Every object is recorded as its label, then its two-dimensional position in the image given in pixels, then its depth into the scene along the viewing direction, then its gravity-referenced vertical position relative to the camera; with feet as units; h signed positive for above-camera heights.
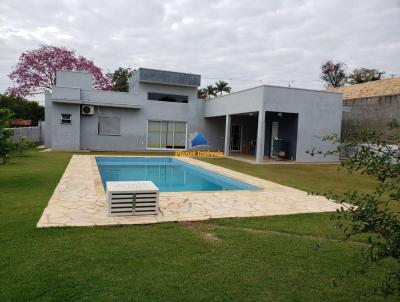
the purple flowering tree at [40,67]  100.68 +17.68
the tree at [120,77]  130.11 +19.79
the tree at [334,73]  140.87 +27.12
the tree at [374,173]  7.34 -0.80
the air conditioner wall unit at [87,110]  69.36 +3.31
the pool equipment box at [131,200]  19.39 -4.37
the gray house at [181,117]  59.57 +2.71
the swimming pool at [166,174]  36.47 -6.20
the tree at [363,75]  127.75 +24.82
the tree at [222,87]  130.41 +17.66
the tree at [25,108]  100.53 +5.05
